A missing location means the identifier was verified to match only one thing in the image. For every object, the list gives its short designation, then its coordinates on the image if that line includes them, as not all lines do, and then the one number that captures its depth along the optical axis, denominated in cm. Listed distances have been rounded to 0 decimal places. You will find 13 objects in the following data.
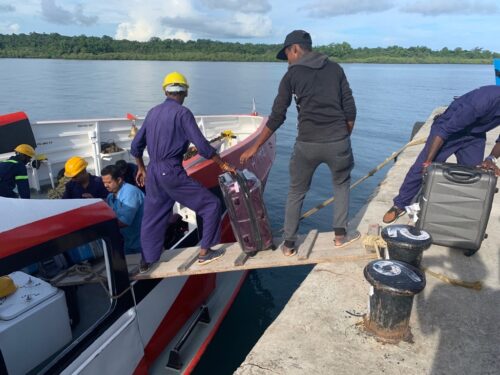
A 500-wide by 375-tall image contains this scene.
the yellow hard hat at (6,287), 291
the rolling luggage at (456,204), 353
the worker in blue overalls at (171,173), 328
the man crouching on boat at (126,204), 377
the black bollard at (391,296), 258
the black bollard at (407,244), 308
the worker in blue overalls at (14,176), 488
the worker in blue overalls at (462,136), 375
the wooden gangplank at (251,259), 347
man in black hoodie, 313
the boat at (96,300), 252
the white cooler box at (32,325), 266
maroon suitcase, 337
